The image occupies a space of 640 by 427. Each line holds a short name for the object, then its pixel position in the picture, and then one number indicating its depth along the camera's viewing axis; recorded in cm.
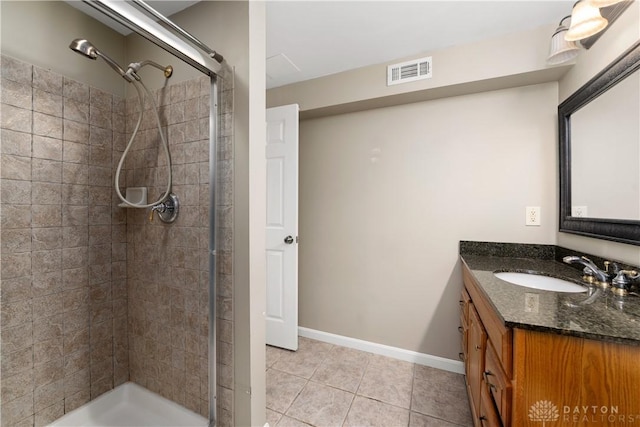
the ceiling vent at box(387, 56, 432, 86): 185
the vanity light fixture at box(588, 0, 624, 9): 106
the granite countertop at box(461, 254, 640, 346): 70
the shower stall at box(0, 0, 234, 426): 126
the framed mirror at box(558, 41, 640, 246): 111
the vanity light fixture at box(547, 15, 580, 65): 137
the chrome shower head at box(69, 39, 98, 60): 116
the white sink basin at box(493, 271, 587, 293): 124
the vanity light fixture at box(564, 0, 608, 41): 114
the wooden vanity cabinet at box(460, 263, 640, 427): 68
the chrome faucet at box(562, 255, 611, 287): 114
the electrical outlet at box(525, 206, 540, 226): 176
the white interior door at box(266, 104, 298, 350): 220
